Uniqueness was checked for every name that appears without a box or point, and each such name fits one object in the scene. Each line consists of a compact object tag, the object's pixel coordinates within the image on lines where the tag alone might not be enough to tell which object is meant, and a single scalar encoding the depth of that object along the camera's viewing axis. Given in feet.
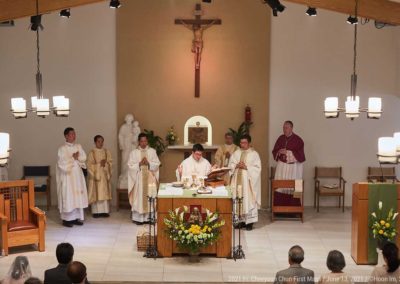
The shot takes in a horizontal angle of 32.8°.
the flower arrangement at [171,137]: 46.29
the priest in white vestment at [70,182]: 41.98
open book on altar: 36.54
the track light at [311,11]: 36.50
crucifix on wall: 45.44
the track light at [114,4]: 37.27
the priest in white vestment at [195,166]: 38.68
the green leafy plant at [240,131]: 45.96
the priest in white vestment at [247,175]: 40.93
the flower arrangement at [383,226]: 32.89
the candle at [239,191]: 34.97
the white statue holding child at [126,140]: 45.91
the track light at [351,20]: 36.03
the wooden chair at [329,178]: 45.60
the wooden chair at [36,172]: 46.73
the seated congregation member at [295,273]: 21.21
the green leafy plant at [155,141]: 45.60
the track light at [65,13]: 39.60
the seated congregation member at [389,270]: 22.16
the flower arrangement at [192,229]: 33.50
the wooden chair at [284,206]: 42.50
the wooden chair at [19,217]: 35.68
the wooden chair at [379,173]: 46.39
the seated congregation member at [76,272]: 19.54
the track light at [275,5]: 36.32
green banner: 33.32
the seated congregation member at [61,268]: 22.36
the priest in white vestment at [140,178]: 42.34
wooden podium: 33.42
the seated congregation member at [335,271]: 21.31
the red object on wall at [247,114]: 46.34
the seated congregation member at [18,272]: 21.65
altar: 34.53
